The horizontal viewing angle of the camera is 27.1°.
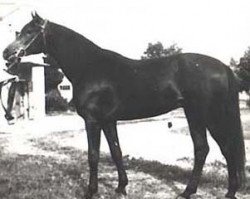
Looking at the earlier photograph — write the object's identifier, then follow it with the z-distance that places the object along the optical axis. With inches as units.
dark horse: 275.3
